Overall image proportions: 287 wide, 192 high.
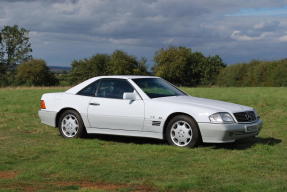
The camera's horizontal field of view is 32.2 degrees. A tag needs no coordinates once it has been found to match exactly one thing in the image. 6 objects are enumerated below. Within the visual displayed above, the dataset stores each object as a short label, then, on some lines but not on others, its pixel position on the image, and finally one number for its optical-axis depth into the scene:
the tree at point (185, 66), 94.00
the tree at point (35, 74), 95.81
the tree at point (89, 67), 96.12
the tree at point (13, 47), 99.88
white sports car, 9.27
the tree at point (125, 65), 92.27
